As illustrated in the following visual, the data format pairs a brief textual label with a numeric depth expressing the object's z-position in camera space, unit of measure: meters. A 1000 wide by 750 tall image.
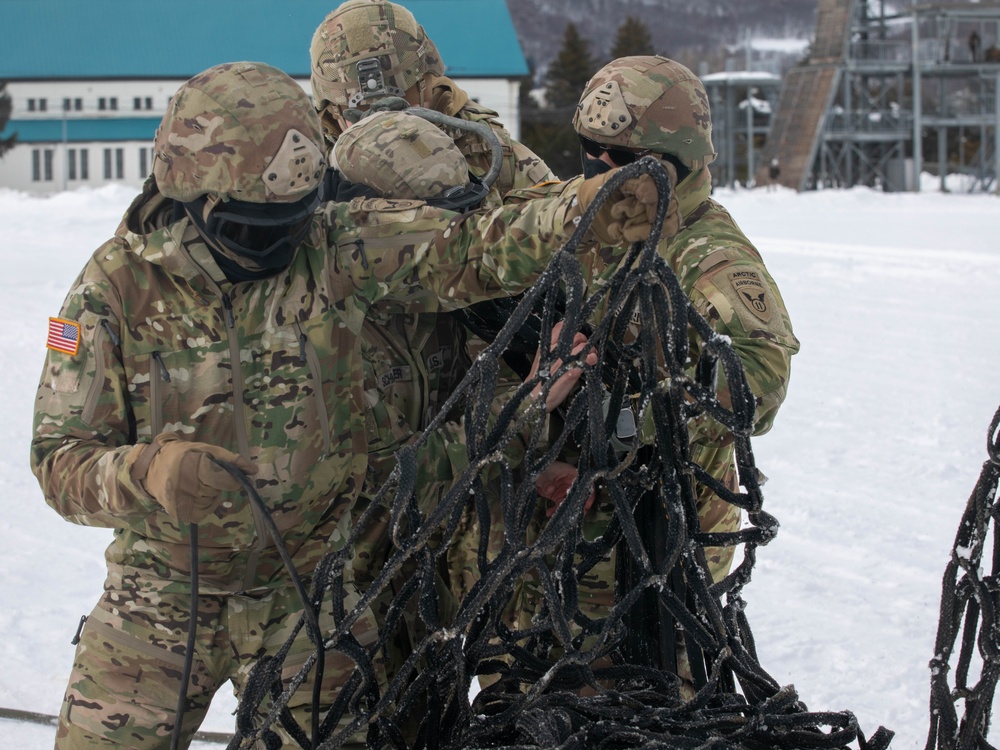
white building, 42.66
